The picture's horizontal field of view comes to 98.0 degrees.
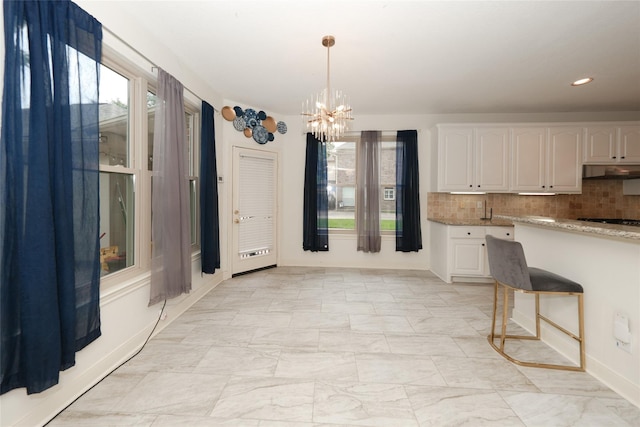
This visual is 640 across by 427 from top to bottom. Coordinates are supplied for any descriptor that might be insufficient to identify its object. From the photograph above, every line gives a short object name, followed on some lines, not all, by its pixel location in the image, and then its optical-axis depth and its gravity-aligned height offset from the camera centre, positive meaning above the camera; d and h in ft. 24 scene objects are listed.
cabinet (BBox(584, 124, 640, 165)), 13.58 +2.99
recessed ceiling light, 10.93 +4.95
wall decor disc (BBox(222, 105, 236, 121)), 13.42 +4.56
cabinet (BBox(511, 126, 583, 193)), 13.88 +2.32
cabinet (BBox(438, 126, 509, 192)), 14.11 +2.47
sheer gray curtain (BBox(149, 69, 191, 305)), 8.11 +0.33
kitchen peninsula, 5.62 -1.84
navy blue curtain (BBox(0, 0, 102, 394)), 4.31 +0.27
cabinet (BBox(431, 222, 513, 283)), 13.37 -2.21
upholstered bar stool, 6.60 -1.85
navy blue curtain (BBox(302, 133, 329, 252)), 15.80 +0.81
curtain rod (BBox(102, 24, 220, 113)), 6.61 +4.19
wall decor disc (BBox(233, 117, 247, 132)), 14.05 +4.21
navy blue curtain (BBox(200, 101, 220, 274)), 11.24 +0.43
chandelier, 8.41 +2.75
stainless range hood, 12.94 +1.59
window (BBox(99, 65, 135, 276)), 7.02 +0.80
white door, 14.42 -0.14
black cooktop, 13.48 -0.79
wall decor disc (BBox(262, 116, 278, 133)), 15.29 +4.57
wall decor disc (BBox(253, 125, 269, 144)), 14.85 +3.89
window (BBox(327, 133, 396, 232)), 16.15 +1.37
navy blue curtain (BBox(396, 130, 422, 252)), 15.44 +0.71
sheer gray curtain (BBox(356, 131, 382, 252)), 15.57 +0.95
